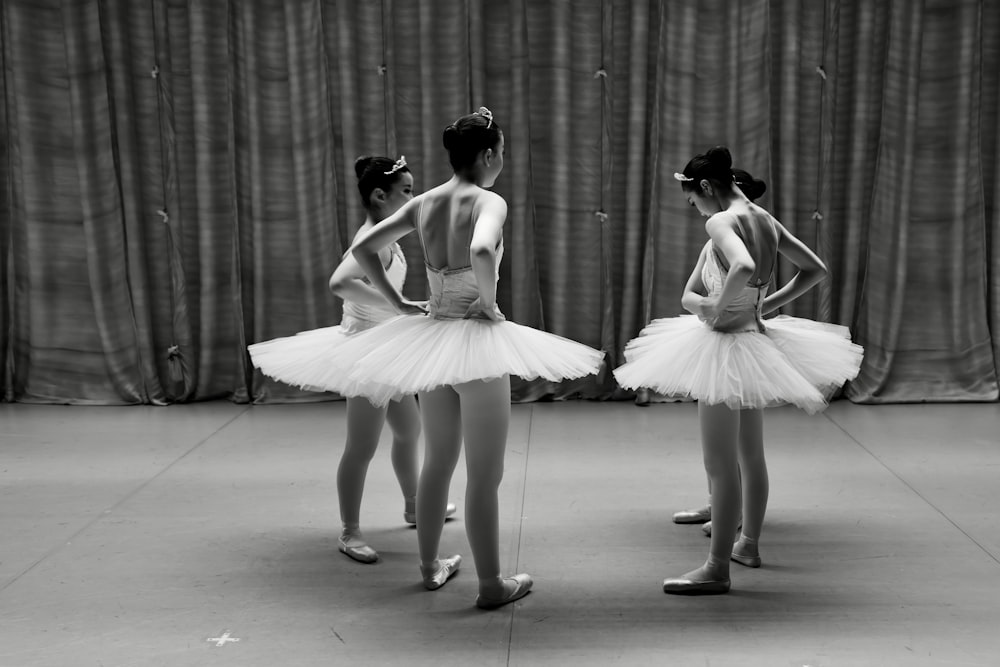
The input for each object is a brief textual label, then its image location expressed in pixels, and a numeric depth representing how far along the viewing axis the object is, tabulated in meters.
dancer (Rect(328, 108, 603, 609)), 2.46
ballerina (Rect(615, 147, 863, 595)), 2.68
